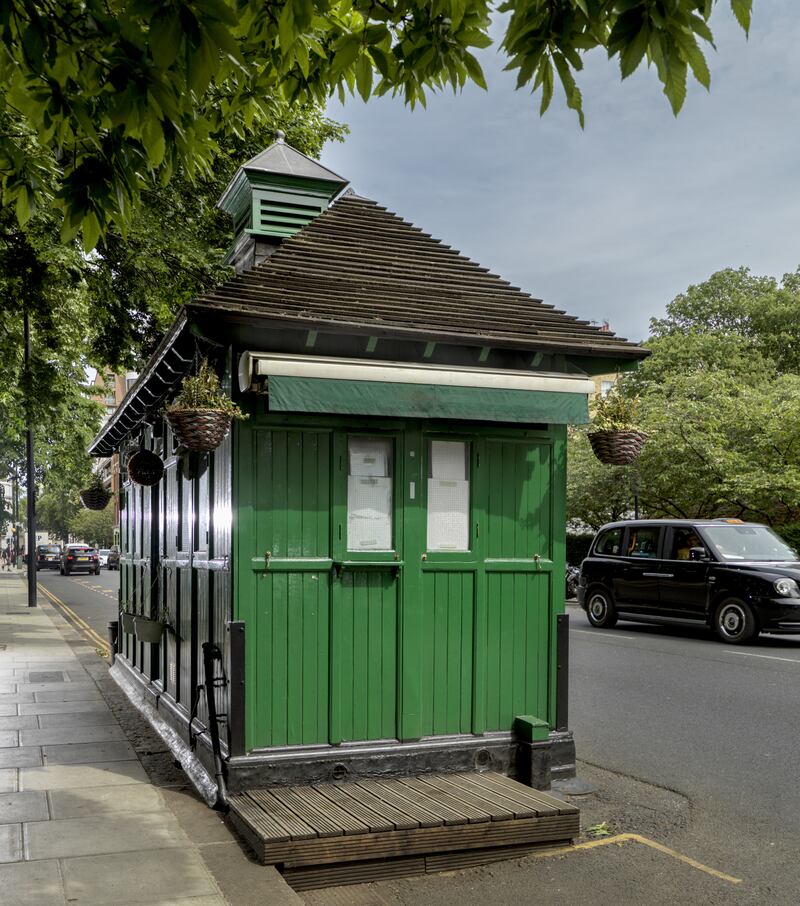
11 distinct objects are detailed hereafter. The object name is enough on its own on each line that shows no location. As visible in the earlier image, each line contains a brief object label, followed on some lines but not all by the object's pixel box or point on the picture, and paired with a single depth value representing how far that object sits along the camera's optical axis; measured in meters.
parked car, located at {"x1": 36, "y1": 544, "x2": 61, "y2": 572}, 66.00
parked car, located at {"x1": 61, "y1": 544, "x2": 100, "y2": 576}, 54.97
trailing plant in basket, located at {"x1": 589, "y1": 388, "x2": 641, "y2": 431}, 7.08
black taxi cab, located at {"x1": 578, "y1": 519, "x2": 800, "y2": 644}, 14.64
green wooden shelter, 6.16
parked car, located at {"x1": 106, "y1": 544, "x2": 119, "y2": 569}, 56.53
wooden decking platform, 5.05
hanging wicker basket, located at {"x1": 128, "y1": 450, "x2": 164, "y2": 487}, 9.31
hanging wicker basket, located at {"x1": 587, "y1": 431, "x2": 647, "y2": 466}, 7.08
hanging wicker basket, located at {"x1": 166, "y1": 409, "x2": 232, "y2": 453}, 5.74
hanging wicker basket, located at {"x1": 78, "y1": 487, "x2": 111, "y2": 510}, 14.35
